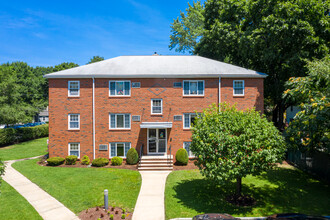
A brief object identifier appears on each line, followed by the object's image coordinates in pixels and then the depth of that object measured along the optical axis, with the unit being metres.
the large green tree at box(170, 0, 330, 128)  16.17
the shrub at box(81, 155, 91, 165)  17.20
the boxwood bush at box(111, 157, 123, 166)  17.00
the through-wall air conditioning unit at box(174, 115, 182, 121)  17.97
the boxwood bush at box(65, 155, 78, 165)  17.11
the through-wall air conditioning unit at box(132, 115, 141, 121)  17.92
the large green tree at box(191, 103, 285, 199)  8.93
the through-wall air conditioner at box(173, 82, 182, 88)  17.97
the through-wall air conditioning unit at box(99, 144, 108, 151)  17.83
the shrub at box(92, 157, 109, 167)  16.73
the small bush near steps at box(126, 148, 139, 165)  17.16
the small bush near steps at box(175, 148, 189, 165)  17.02
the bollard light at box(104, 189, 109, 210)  9.49
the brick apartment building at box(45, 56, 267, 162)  17.88
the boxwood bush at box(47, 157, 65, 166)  16.81
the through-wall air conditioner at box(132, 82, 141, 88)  17.97
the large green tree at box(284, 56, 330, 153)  9.57
